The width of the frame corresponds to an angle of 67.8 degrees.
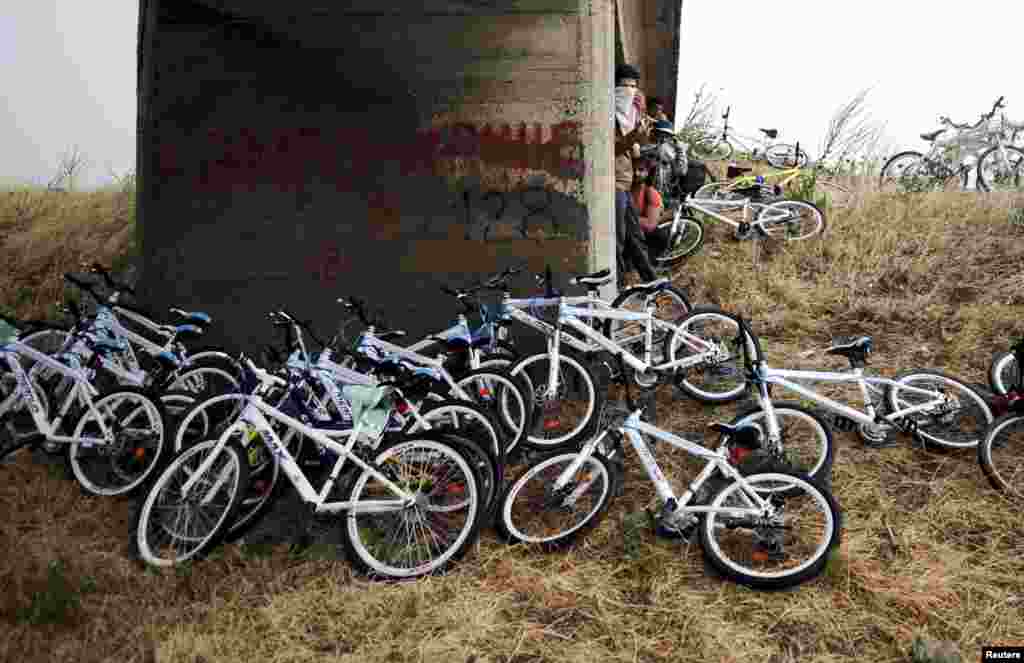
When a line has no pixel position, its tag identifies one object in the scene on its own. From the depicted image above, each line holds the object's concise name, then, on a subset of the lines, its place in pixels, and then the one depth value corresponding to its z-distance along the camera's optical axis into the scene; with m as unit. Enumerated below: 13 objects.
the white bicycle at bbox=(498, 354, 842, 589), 4.12
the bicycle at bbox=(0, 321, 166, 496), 5.26
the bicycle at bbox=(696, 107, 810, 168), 14.68
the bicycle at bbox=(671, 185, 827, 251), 9.38
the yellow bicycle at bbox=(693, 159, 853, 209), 9.77
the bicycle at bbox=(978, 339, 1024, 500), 4.95
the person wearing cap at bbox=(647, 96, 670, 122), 11.16
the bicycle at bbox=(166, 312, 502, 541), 4.48
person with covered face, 8.16
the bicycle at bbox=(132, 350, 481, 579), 4.27
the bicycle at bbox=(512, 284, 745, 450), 5.71
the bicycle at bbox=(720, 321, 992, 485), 5.01
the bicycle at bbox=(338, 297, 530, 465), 5.27
